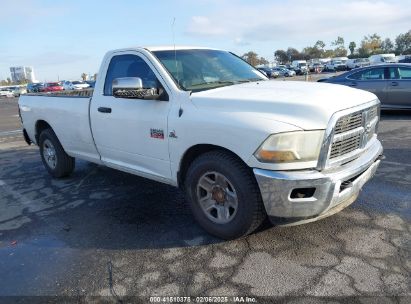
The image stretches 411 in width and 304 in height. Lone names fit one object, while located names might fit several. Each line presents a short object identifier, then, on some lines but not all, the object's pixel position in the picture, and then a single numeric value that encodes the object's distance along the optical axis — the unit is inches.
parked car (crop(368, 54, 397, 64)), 2040.8
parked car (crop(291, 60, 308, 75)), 2347.1
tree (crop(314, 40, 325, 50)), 4645.2
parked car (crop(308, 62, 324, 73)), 2190.2
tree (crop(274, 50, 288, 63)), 4532.5
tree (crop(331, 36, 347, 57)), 4548.5
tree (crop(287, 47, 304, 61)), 4392.0
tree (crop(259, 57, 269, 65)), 4121.3
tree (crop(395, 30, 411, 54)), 3595.0
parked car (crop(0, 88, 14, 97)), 2074.3
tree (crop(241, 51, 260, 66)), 3475.4
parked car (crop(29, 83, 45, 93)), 1806.3
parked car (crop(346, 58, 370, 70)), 2137.2
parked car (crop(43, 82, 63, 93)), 1814.5
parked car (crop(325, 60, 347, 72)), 2276.1
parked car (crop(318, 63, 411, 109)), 422.3
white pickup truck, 129.5
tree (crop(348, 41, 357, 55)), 4566.9
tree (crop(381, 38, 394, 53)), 3920.3
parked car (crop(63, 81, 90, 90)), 1926.7
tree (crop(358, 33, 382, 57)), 3700.1
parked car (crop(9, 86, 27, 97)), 2062.0
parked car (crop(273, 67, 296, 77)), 2142.0
